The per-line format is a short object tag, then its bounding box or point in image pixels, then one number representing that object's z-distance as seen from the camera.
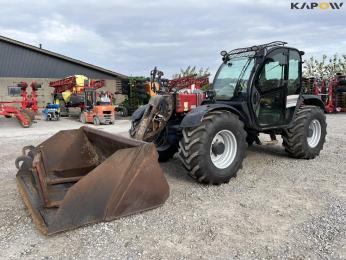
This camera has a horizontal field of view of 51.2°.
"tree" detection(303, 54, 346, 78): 27.73
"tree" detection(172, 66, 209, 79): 31.32
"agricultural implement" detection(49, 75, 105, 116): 18.33
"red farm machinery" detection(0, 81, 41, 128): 14.60
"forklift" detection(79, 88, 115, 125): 15.76
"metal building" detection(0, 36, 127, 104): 24.77
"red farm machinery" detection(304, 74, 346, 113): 17.83
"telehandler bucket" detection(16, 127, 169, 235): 3.42
